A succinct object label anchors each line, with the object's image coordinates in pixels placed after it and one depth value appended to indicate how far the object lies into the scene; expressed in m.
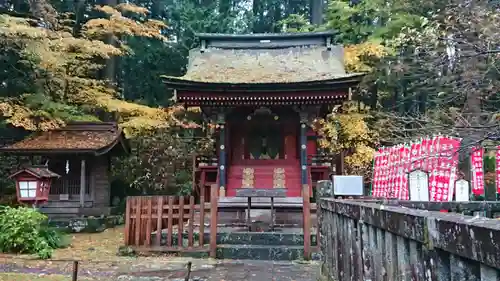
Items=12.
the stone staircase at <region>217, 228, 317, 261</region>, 9.71
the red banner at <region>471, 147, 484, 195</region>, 12.41
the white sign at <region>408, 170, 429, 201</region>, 11.81
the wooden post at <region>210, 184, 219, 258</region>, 9.30
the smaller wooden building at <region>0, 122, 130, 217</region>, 15.64
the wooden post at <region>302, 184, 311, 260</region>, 9.20
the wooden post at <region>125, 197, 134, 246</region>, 9.73
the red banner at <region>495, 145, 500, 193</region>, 12.25
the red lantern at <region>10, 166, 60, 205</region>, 11.40
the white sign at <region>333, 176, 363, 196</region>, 6.27
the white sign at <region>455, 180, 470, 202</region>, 11.97
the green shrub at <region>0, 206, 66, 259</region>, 10.08
